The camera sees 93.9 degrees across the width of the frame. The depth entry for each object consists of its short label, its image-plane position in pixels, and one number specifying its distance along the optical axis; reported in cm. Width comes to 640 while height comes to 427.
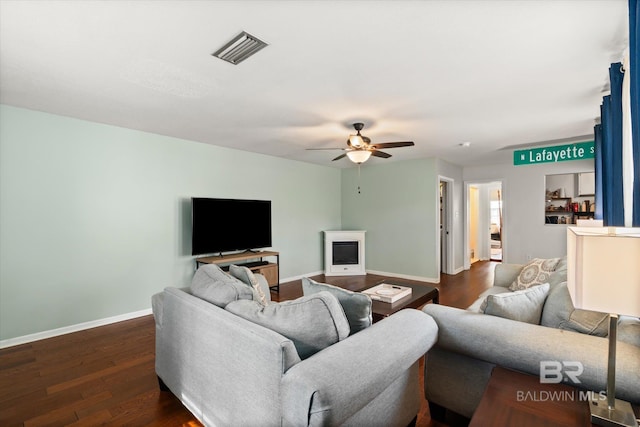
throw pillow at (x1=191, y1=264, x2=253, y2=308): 180
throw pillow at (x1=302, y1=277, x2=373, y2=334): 164
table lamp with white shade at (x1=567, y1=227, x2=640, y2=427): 92
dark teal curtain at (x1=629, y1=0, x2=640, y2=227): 146
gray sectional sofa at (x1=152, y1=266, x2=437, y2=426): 111
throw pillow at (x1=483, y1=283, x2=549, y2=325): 174
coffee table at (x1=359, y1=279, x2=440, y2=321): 271
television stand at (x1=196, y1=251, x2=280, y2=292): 434
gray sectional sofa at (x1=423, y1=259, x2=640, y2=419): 126
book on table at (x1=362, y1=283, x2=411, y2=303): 300
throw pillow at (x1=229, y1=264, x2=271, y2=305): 220
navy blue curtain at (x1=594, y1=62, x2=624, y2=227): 206
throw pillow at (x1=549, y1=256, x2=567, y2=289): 218
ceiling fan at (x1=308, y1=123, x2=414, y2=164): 342
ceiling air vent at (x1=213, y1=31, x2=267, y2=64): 187
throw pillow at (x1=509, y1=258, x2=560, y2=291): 271
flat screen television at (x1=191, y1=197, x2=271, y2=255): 422
